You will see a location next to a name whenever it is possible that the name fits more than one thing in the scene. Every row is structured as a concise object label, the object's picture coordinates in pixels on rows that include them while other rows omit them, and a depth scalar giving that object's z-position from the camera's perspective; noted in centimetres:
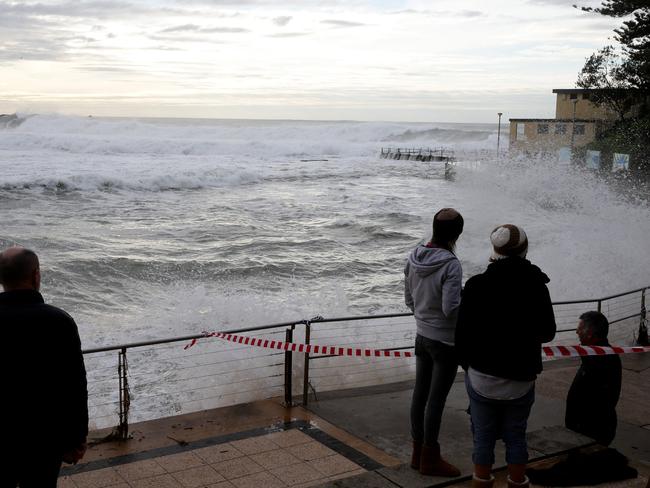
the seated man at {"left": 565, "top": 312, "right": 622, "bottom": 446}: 499
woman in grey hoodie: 432
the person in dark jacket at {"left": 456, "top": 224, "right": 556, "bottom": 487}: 372
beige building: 5525
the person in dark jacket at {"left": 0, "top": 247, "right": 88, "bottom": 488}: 309
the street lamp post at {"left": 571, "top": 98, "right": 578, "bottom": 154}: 5550
